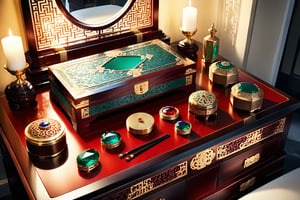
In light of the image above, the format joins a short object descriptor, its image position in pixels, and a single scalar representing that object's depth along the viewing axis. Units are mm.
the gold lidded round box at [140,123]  995
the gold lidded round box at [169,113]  1046
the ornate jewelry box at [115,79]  998
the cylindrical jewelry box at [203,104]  1040
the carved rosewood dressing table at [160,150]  879
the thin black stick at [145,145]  931
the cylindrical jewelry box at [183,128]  995
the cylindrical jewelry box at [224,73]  1189
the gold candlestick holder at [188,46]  1328
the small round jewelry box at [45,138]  898
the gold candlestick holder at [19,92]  1052
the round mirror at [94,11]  1121
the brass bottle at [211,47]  1306
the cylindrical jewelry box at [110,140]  945
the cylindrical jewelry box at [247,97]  1074
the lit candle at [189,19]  1281
